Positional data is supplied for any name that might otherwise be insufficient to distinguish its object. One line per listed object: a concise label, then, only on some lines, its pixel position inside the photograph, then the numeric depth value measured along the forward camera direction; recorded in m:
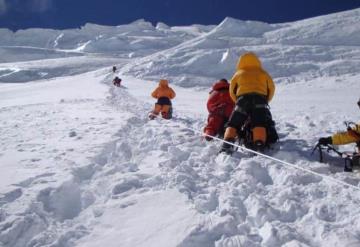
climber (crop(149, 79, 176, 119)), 10.76
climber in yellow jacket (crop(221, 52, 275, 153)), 5.79
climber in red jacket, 7.05
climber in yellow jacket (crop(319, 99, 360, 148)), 4.81
